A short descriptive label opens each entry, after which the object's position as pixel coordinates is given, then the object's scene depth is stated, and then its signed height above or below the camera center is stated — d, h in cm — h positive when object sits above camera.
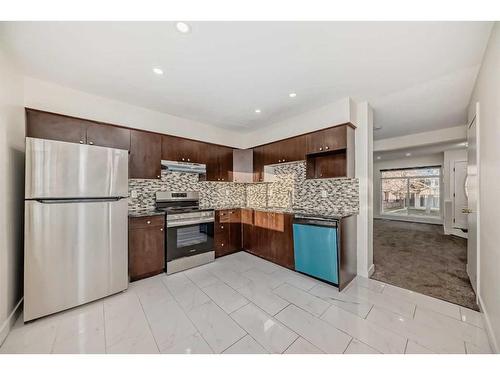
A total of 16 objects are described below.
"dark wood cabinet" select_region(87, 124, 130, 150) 245 +69
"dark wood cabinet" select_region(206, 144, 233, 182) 362 +47
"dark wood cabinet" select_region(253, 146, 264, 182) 387 +49
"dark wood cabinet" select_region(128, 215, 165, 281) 258 -84
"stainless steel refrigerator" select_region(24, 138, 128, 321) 179 -40
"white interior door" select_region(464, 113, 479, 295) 212 -17
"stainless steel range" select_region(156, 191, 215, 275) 285 -71
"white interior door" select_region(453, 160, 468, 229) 537 -13
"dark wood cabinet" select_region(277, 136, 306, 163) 315 +66
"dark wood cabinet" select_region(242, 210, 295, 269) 302 -87
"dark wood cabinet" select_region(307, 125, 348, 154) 271 +72
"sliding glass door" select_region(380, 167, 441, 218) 686 -17
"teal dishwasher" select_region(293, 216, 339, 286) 239 -81
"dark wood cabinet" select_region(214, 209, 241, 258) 349 -85
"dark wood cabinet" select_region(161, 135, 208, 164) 309 +65
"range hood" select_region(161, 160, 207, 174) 310 +35
